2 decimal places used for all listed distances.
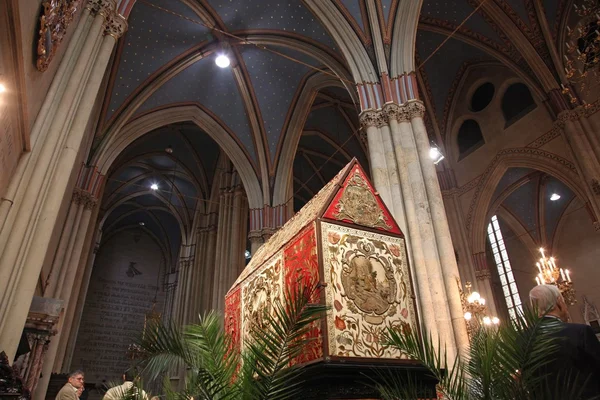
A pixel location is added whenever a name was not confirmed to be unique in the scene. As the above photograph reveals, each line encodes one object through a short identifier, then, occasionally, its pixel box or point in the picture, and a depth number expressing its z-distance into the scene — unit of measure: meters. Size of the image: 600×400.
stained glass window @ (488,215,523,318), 17.56
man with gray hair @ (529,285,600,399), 1.83
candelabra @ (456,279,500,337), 6.59
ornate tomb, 2.53
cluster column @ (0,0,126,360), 3.20
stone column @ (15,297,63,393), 5.77
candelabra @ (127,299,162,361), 2.41
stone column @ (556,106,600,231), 9.53
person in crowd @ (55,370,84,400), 4.39
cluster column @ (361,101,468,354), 6.15
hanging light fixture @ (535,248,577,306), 10.90
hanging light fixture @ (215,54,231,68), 11.39
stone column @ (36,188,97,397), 8.75
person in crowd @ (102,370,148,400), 3.36
